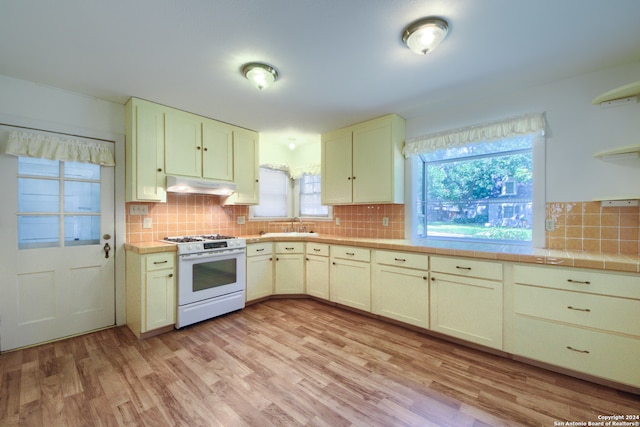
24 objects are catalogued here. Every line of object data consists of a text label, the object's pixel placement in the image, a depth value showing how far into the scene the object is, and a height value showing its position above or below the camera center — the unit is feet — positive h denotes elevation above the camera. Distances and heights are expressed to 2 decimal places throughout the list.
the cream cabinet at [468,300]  7.00 -2.47
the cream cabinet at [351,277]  9.60 -2.46
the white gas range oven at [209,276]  8.66 -2.25
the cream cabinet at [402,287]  8.19 -2.46
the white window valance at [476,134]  7.64 +2.60
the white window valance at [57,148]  7.25 +1.98
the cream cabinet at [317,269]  10.86 -2.42
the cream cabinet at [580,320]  5.54 -2.48
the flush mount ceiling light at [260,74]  6.68 +3.68
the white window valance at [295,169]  13.33 +2.37
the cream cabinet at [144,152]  8.59 +2.11
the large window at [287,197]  13.58 +0.90
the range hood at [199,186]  9.02 +1.02
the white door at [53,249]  7.29 -1.07
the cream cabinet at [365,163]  9.85 +2.05
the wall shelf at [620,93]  5.88 +2.87
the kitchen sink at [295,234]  12.01 -0.99
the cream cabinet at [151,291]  8.05 -2.49
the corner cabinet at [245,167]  11.14 +2.03
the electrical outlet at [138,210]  9.28 +0.14
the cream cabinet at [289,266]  11.57 -2.35
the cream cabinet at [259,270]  10.74 -2.42
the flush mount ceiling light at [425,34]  5.14 +3.66
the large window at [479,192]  8.25 +0.73
